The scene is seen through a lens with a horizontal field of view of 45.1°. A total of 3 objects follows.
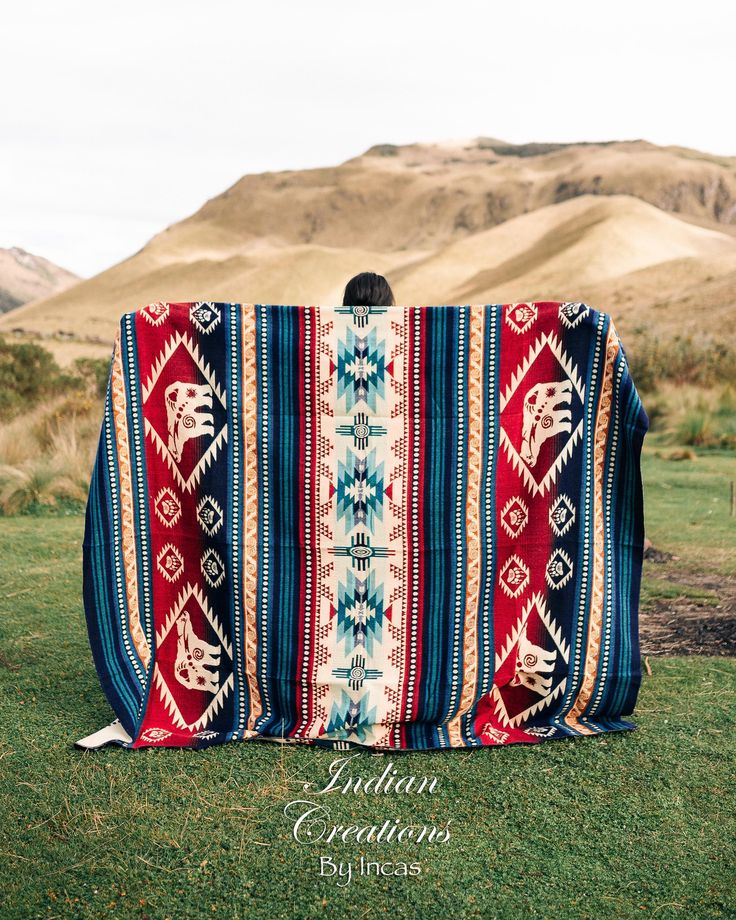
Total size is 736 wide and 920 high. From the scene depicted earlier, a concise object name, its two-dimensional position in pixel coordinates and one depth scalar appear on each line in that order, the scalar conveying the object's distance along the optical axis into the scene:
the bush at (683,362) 15.27
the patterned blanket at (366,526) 3.09
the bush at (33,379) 11.23
